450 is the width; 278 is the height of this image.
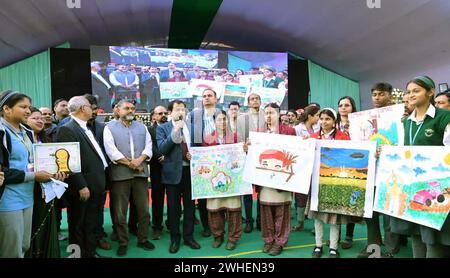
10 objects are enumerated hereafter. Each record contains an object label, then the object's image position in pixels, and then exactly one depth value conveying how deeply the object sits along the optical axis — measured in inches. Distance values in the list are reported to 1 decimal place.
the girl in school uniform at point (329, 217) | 101.3
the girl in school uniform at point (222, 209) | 115.7
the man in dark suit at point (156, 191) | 136.5
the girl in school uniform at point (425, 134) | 73.2
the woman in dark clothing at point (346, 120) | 117.6
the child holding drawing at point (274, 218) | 108.7
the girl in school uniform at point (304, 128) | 140.4
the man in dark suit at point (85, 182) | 100.2
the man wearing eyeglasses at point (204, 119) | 119.7
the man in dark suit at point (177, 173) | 115.3
